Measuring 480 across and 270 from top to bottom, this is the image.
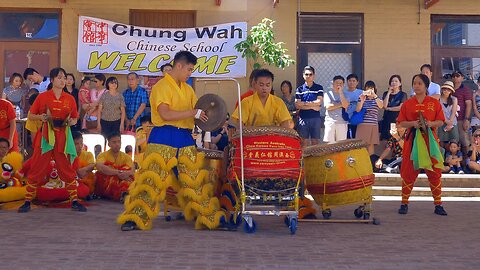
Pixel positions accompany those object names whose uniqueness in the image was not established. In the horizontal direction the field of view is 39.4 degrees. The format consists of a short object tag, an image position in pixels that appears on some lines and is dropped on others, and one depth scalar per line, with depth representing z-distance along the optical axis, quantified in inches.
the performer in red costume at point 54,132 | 343.6
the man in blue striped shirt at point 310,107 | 490.9
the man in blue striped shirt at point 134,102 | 510.0
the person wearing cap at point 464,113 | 515.2
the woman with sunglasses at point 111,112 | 501.4
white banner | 540.4
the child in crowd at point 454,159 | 492.6
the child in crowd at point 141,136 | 456.1
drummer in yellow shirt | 307.0
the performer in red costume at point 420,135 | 354.0
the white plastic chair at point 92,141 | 482.6
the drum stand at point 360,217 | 323.6
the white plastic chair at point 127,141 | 475.5
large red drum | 283.0
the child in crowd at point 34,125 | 348.1
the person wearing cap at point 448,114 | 491.8
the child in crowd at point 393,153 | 486.8
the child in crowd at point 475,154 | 495.5
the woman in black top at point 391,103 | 506.9
